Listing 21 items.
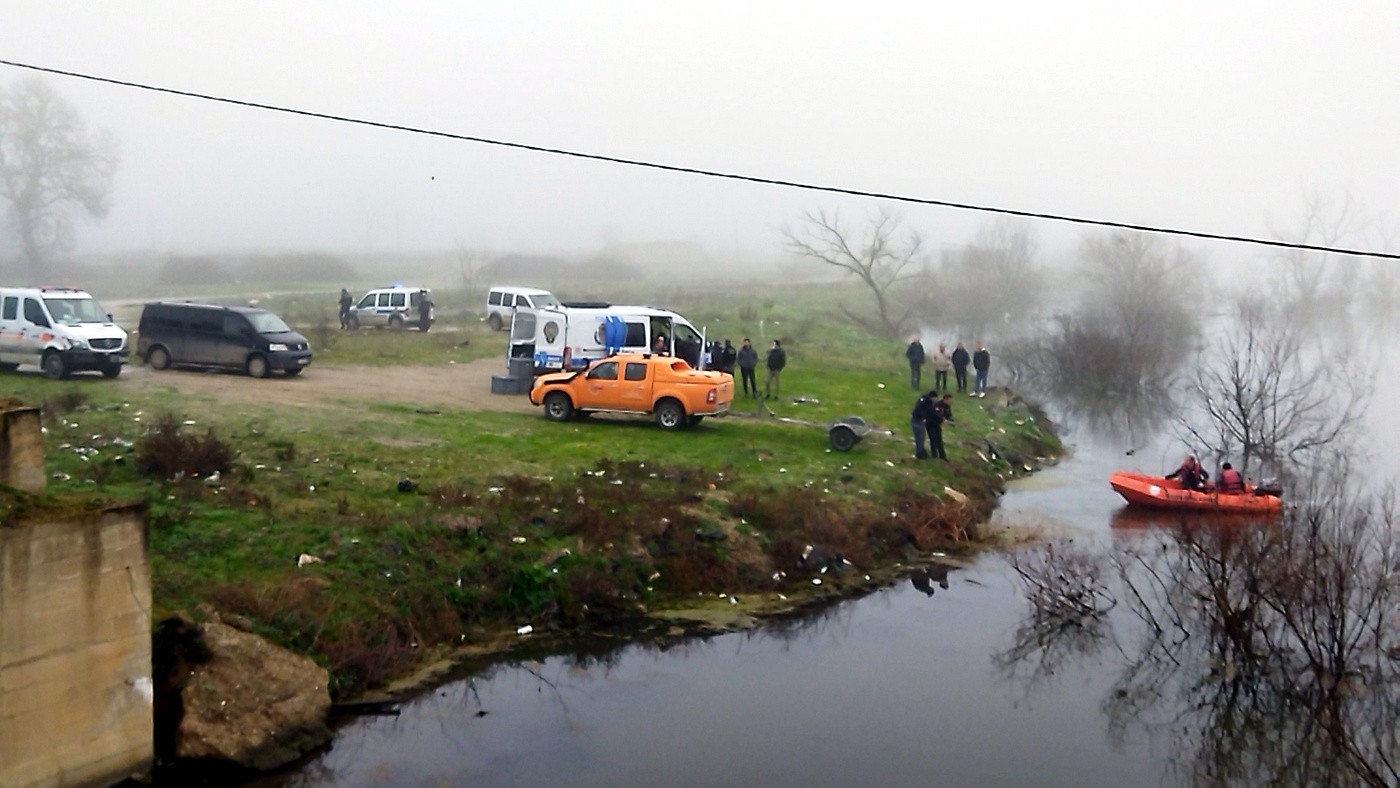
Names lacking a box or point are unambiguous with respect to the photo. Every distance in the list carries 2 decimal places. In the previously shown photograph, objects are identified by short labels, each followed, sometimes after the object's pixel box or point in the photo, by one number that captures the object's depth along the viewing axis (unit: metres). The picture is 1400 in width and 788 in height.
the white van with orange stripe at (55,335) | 25.17
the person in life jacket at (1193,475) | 22.38
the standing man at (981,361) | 32.53
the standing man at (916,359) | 33.59
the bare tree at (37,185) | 52.59
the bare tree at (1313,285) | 57.66
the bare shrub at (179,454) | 17.45
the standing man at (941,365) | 31.86
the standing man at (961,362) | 31.97
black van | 27.75
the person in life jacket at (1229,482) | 21.03
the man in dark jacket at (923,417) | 24.20
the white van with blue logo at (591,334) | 27.75
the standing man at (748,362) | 28.53
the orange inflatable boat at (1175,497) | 20.11
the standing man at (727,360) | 29.08
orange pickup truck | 24.44
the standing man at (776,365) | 28.89
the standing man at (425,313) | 39.60
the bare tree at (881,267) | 56.47
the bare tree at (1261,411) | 25.77
